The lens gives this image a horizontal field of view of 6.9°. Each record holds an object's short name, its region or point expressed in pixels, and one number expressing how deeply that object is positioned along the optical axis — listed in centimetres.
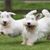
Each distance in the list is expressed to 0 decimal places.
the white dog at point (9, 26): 1024
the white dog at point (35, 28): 1006
